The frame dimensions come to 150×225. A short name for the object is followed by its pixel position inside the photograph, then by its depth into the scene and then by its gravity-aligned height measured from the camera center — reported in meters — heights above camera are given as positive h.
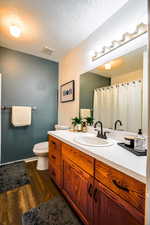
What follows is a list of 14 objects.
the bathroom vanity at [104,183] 0.63 -0.53
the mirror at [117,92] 1.18 +0.28
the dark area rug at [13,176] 1.65 -1.11
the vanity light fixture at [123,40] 1.12 +0.87
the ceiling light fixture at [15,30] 1.60 +1.24
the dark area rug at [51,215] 1.11 -1.12
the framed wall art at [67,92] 2.24 +0.46
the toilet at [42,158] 2.02 -0.89
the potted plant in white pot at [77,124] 1.87 -0.20
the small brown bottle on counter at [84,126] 1.86 -0.24
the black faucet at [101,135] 1.38 -0.29
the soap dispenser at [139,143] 0.93 -0.27
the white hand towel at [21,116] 2.22 -0.08
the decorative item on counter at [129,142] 1.03 -0.29
